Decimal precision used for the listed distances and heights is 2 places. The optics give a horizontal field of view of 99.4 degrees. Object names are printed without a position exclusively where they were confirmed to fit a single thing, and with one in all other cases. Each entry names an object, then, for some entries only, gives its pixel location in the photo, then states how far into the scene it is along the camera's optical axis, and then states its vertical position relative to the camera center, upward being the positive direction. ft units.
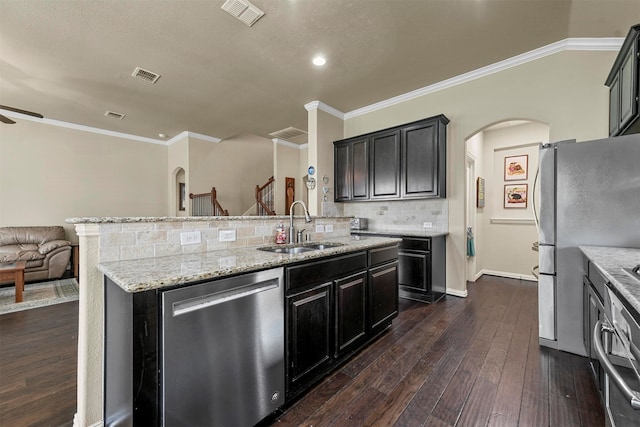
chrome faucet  8.08 -0.47
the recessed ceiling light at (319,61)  10.48 +5.96
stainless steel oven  2.98 -1.86
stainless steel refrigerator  6.50 -0.09
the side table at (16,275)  11.01 -2.47
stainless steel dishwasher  3.78 -2.19
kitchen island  3.61 -1.96
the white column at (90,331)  4.66 -2.04
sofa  14.16 -1.96
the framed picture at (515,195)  15.48 +0.91
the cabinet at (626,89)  6.64 +3.33
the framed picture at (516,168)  15.56 +2.54
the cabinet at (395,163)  11.80 +2.38
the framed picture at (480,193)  15.62 +1.05
